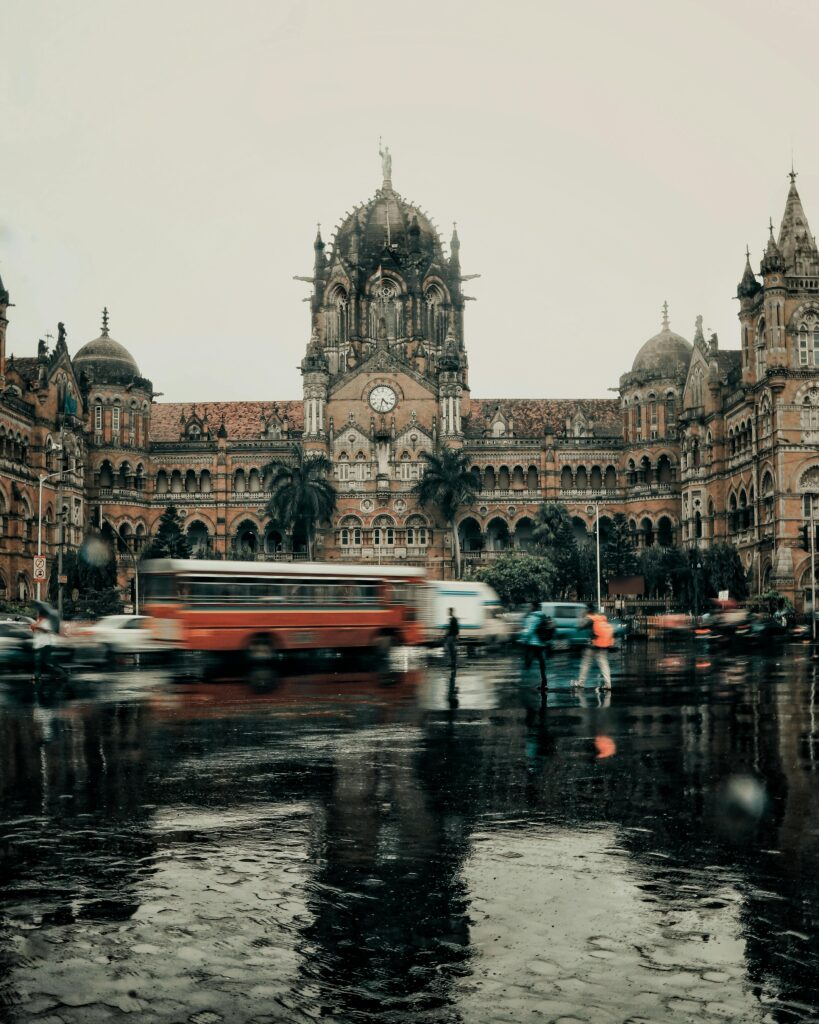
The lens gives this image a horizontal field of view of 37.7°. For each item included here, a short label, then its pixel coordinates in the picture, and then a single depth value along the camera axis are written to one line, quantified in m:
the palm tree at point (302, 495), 81.44
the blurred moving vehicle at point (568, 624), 37.56
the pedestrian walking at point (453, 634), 31.19
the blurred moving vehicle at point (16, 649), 29.97
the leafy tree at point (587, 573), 77.44
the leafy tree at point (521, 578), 73.62
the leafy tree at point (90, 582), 68.56
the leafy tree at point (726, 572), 67.56
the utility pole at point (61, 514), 52.09
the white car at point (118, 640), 32.97
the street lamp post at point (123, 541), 83.56
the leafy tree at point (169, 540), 77.81
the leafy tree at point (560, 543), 77.88
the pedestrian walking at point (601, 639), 21.30
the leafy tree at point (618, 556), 76.25
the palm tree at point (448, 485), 81.81
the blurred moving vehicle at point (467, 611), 48.91
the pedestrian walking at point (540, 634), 21.02
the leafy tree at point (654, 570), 75.56
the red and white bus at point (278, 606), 28.80
